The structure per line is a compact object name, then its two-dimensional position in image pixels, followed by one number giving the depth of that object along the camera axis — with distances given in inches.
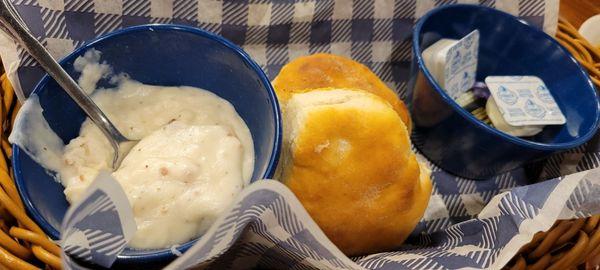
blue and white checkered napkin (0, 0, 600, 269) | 9.9
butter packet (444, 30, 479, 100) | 13.8
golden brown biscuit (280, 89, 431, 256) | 11.2
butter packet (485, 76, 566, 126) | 13.3
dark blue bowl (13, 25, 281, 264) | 10.5
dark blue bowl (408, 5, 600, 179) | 12.9
